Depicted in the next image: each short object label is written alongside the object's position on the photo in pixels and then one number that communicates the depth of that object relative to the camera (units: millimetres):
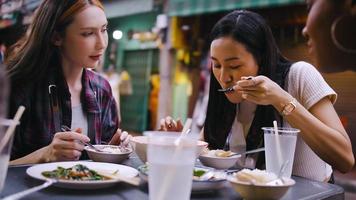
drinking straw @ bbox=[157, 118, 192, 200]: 808
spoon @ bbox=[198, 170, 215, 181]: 1041
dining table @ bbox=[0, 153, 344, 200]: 937
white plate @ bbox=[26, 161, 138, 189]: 951
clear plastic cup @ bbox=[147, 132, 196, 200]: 812
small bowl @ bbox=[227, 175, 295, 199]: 926
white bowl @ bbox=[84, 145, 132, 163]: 1383
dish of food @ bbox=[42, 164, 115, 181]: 1022
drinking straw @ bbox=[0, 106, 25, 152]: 849
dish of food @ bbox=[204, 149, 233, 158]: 1393
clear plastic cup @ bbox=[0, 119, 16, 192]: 847
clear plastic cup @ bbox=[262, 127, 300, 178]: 1220
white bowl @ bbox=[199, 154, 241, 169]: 1338
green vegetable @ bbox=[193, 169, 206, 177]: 1111
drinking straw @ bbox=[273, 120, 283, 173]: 1203
